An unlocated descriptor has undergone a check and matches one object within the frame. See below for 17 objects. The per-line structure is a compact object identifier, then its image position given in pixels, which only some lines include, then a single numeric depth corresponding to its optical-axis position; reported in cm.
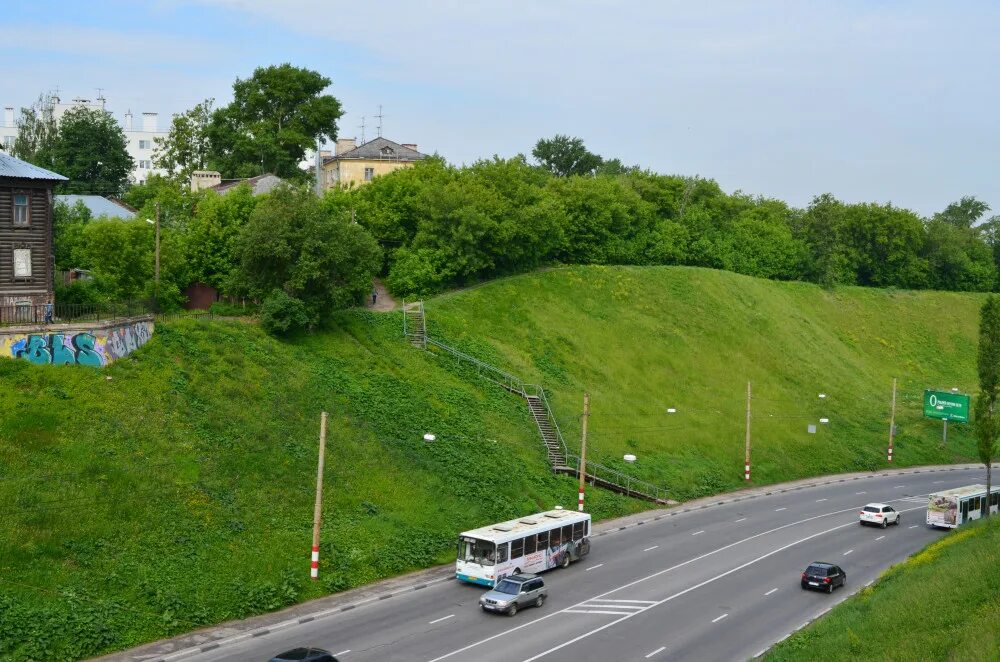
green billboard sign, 7981
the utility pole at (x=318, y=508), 3834
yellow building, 10794
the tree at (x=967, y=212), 18712
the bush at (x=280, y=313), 5550
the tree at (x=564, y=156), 15100
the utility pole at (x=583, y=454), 5231
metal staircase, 5853
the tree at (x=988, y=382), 5684
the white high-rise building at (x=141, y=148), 14638
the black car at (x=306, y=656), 2841
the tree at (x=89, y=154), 10300
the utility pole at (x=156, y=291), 5148
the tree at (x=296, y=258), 5622
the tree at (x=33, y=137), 10644
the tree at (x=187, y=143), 10100
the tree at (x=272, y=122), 9656
